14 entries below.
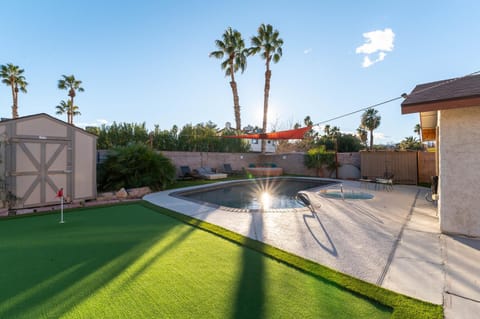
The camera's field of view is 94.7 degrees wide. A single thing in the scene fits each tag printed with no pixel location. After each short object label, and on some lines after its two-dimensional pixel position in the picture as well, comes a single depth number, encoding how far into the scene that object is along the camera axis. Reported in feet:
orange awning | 38.49
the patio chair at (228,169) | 54.78
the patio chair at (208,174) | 46.56
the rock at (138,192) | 28.50
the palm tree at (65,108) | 84.42
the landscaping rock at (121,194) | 27.14
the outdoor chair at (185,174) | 45.78
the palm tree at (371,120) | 107.65
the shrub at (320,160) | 51.44
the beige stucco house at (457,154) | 13.48
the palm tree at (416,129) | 122.11
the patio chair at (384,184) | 34.94
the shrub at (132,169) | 30.12
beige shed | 20.34
